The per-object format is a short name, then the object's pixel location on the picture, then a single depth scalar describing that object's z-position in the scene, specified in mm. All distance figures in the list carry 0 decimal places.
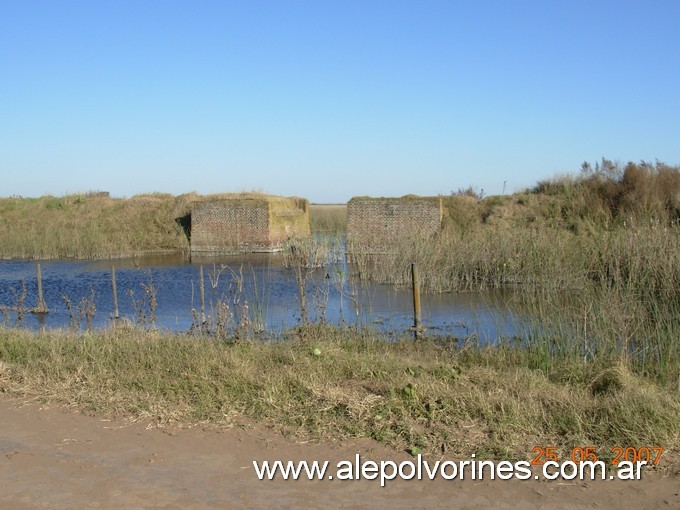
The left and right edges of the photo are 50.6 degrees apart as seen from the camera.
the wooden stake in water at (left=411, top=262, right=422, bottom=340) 9375
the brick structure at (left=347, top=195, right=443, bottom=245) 26125
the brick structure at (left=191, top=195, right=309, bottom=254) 30891
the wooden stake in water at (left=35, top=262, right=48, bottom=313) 14305
